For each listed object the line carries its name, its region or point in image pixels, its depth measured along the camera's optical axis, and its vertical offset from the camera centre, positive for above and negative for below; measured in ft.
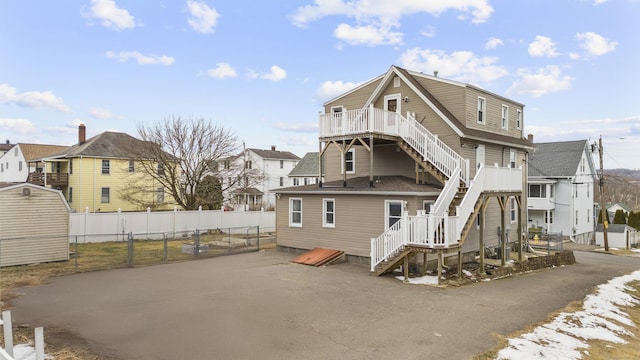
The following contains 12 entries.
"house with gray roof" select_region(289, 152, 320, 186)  161.17 +5.83
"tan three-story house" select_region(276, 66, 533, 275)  52.65 +1.35
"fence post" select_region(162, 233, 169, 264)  61.95 -10.74
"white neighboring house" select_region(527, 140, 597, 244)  124.88 -1.48
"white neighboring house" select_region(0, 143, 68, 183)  180.04 +11.59
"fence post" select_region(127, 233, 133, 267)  59.06 -9.48
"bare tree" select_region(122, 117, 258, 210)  104.37 +6.16
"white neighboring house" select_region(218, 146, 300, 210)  172.14 +7.44
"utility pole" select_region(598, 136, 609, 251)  101.14 -1.45
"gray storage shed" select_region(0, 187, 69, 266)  55.77 -5.87
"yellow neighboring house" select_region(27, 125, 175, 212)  119.65 +1.93
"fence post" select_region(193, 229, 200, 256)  67.24 -10.17
